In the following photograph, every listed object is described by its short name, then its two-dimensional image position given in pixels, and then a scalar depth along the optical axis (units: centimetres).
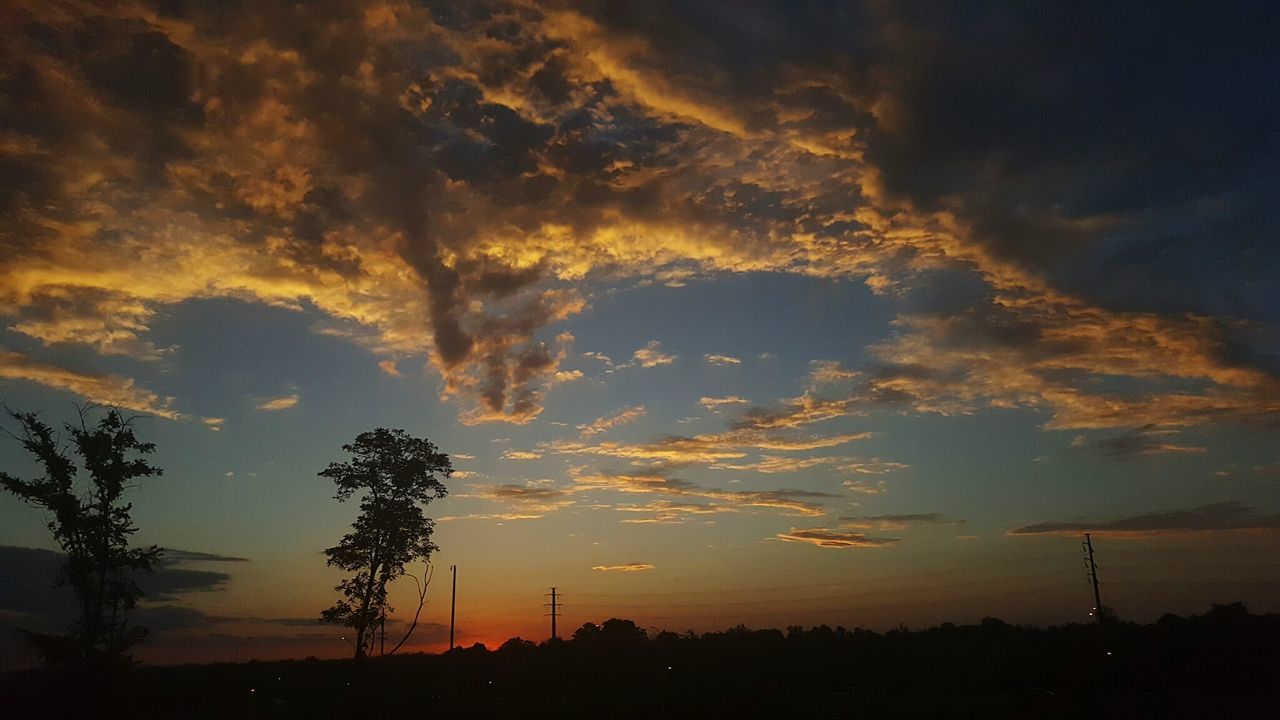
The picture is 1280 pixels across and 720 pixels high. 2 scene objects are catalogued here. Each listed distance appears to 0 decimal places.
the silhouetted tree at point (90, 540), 3862
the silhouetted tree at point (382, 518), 4347
